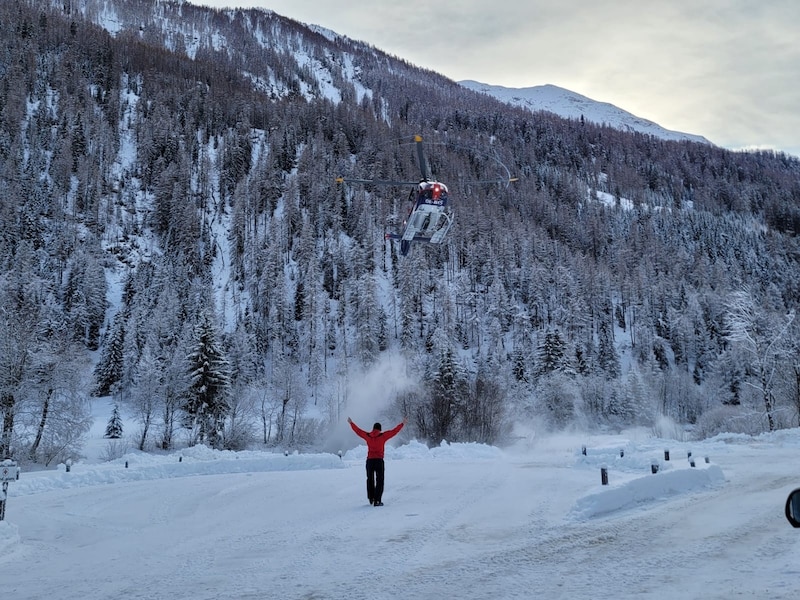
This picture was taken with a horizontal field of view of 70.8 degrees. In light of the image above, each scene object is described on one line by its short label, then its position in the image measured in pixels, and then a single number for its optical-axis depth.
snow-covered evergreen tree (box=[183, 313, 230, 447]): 45.34
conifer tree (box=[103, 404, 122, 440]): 55.45
